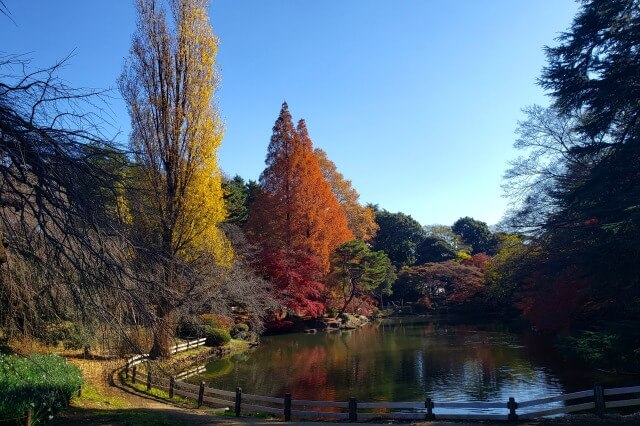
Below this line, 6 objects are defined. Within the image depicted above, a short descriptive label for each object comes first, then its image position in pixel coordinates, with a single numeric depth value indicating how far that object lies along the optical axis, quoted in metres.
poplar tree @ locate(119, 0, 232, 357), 18.81
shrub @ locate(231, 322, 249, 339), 29.88
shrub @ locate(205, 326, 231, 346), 25.67
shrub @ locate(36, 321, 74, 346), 11.18
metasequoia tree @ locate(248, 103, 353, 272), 35.34
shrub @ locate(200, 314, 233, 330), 26.47
